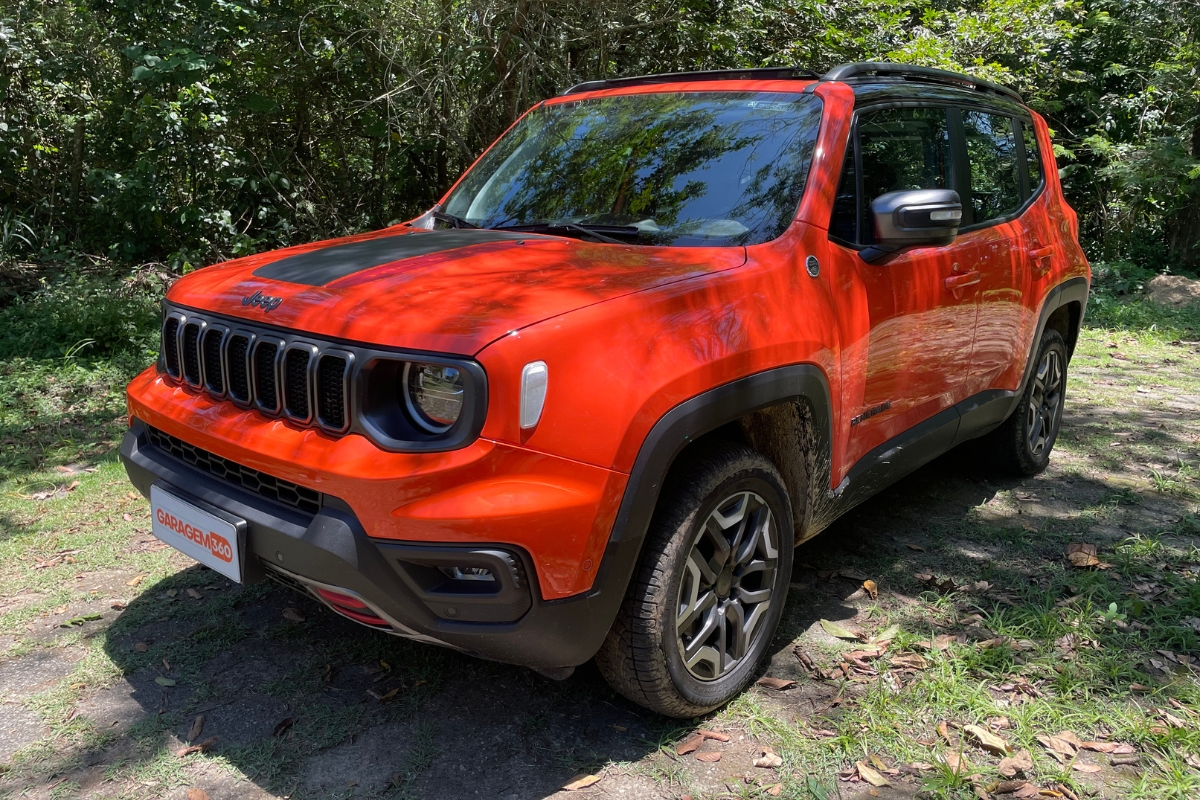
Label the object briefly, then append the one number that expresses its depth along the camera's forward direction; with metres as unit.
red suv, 2.13
